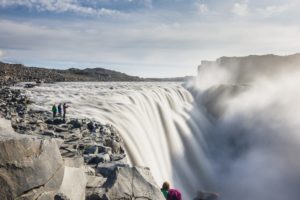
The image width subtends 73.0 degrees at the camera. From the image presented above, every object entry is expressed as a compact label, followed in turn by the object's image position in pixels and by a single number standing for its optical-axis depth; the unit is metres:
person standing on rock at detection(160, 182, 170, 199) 6.27
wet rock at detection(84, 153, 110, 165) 7.65
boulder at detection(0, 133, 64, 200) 4.50
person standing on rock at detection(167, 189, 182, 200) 5.93
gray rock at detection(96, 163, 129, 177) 6.43
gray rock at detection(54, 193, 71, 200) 4.82
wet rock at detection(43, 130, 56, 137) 9.96
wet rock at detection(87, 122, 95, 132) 12.28
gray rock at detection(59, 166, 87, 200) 5.09
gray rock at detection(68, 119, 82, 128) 12.38
